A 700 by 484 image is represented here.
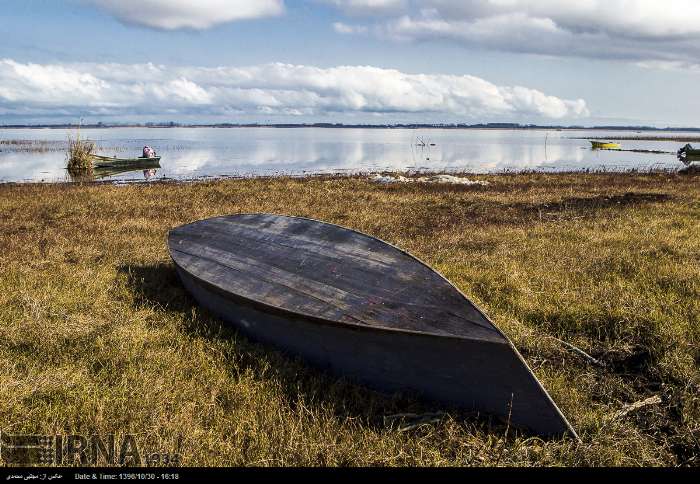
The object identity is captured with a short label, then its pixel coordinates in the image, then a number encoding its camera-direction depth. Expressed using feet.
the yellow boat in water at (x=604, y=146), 223.47
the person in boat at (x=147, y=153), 108.47
